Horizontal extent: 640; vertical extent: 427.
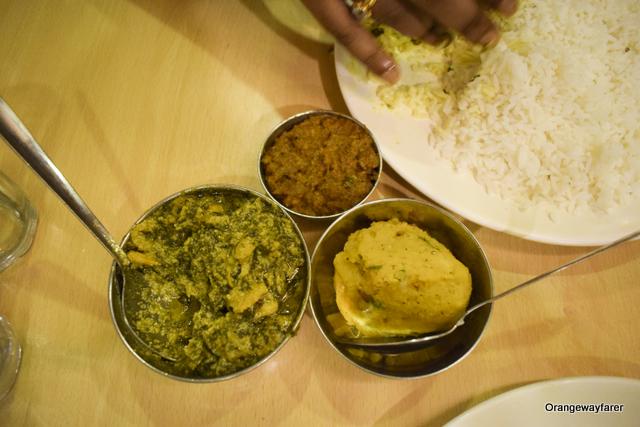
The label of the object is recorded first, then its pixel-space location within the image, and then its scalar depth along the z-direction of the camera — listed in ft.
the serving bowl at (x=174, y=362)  0.74
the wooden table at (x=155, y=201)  0.88
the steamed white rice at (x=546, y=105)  0.97
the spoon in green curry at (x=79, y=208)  0.57
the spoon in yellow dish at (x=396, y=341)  0.81
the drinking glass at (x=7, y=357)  0.87
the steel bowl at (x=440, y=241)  0.79
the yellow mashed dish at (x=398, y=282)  0.78
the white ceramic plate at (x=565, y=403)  0.79
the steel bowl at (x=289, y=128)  0.90
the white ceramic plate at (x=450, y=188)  0.92
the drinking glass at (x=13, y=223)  0.96
